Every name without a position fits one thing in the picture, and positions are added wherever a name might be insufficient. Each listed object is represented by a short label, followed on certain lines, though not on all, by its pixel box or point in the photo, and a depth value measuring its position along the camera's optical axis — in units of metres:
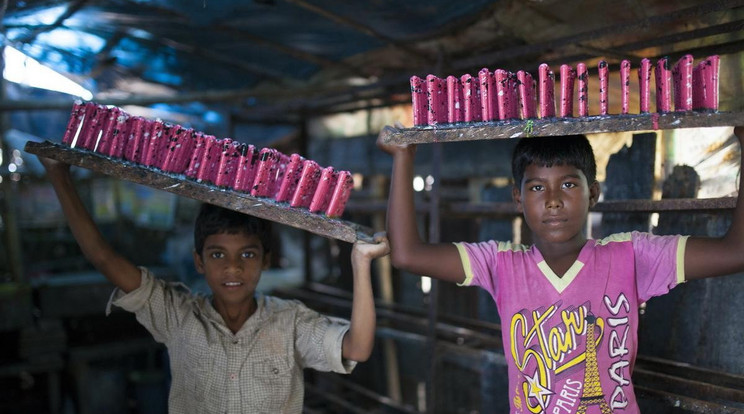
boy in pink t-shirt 1.87
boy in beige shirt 2.27
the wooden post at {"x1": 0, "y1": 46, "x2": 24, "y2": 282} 5.61
